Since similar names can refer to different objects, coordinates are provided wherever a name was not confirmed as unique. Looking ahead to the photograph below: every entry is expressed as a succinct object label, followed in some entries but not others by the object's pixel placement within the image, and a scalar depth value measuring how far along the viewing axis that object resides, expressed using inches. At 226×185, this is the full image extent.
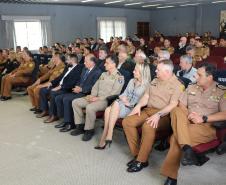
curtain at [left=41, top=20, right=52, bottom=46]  362.7
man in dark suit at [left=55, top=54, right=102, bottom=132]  120.9
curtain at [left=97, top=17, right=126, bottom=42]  432.7
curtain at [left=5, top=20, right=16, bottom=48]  329.6
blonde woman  97.2
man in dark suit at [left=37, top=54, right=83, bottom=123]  133.7
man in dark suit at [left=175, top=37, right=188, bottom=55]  248.4
